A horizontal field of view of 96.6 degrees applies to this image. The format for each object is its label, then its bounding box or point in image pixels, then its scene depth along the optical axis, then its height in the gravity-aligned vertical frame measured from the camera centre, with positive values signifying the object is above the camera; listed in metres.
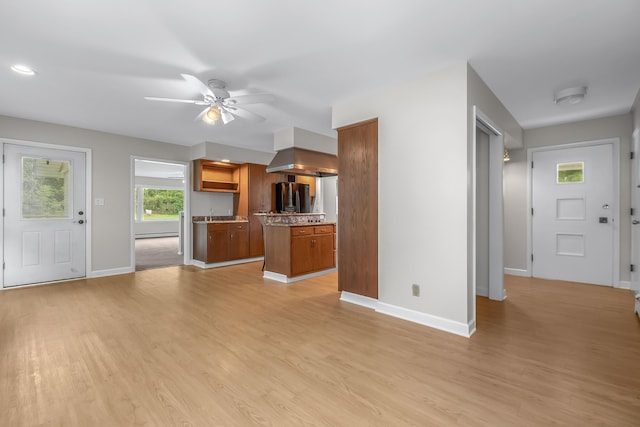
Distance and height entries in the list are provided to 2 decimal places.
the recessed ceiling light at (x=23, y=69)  2.65 +1.39
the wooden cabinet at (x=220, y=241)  5.61 -0.55
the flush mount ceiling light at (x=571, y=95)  3.09 +1.31
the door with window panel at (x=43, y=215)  4.13 +0.00
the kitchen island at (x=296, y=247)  4.51 -0.54
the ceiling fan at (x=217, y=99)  2.88 +1.21
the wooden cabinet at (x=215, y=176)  5.90 +0.86
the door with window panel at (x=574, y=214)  4.09 +0.00
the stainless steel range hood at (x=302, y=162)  4.61 +0.89
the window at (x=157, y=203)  10.95 +0.46
